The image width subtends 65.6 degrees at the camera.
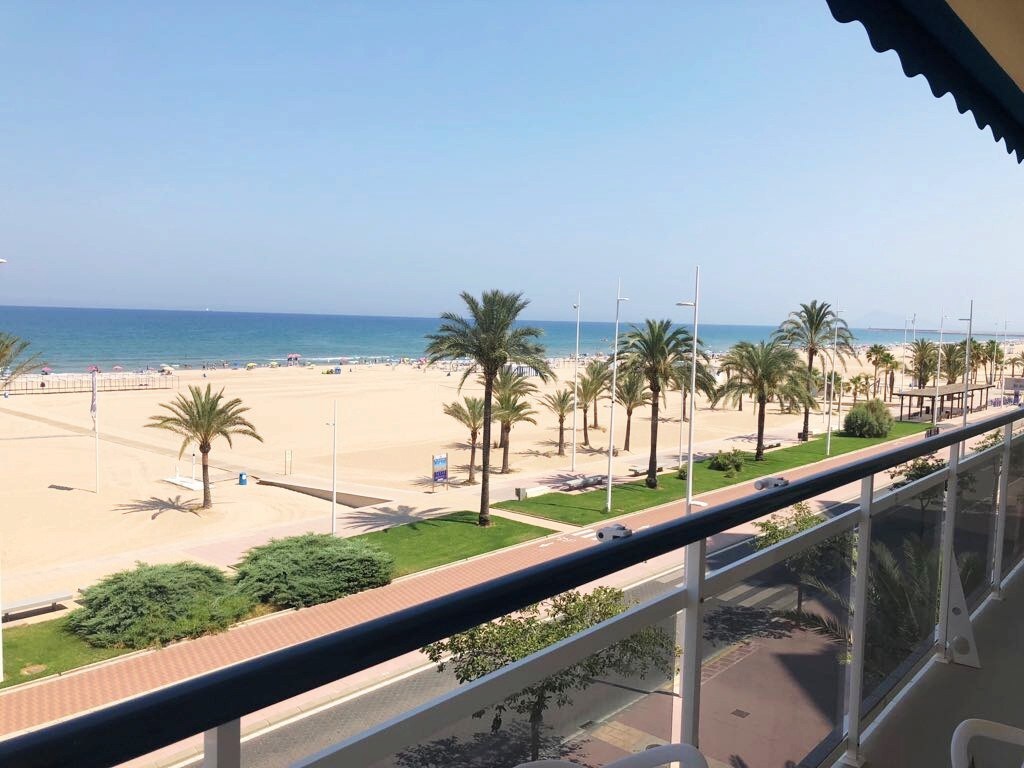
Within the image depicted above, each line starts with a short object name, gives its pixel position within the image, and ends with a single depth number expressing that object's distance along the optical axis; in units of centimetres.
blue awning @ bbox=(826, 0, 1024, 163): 253
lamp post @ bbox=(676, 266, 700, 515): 2504
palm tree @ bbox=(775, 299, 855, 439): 4172
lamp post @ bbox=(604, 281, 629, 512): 2819
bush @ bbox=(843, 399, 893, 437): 4009
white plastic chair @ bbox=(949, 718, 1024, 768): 172
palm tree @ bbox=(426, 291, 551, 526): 2406
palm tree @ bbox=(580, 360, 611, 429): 3709
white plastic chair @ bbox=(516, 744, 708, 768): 135
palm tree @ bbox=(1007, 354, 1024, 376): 6366
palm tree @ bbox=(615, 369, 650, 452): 3306
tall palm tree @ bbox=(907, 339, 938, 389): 5109
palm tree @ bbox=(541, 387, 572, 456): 3605
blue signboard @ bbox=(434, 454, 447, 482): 2756
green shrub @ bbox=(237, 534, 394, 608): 1602
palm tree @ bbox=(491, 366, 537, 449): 3109
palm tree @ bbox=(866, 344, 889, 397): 5509
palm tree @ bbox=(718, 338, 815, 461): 3359
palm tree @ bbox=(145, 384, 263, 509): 2564
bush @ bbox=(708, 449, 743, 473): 3055
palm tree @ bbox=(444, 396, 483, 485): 2975
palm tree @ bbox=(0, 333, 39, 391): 2073
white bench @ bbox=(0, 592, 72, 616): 1511
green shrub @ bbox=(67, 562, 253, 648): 1405
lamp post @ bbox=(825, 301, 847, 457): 4169
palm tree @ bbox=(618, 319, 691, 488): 2861
